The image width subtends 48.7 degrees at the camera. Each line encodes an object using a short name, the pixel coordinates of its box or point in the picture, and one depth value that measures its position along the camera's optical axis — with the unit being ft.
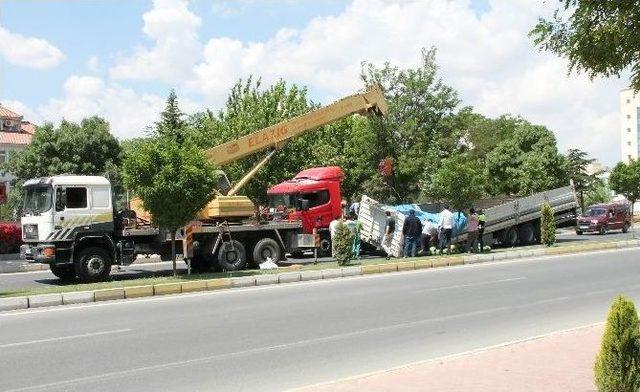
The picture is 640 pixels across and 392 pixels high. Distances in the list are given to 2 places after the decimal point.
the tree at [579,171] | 180.55
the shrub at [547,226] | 83.15
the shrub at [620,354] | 18.04
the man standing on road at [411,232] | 75.10
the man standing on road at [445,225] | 77.82
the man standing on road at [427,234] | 82.17
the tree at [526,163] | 173.68
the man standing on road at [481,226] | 82.07
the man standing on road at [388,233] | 77.66
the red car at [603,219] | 125.29
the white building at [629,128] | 480.23
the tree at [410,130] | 117.39
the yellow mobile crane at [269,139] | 69.05
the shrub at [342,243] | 65.26
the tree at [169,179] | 56.44
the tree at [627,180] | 213.87
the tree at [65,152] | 156.66
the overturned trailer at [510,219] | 80.07
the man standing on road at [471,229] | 78.54
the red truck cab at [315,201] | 81.76
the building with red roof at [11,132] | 244.83
